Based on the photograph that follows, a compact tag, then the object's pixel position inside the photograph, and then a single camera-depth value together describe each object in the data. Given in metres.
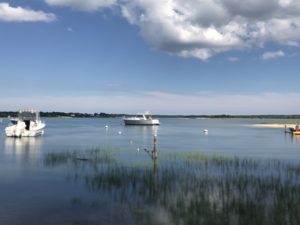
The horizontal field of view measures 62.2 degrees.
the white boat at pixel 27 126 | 50.70
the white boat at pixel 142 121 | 104.92
